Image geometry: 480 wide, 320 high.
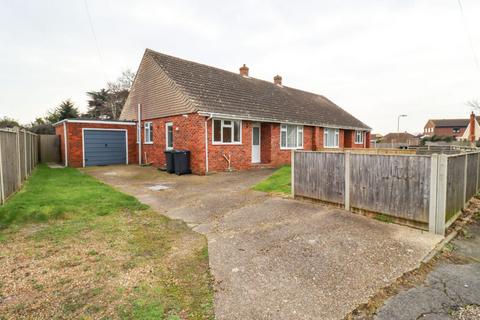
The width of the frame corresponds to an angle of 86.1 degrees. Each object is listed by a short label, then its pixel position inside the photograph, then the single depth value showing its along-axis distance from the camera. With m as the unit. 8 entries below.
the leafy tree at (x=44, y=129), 27.01
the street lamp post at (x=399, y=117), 38.79
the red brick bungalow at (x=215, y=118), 13.04
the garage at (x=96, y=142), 15.25
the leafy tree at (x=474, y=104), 25.37
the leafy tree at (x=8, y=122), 32.85
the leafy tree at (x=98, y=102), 41.72
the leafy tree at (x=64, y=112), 36.12
